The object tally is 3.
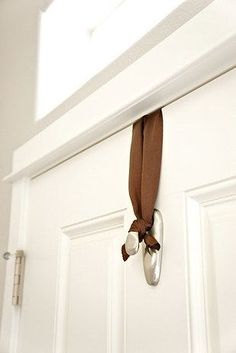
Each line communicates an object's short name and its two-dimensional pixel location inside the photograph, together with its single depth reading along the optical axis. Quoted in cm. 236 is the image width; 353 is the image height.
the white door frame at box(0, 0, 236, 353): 60
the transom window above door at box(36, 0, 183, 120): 107
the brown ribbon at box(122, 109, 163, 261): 68
